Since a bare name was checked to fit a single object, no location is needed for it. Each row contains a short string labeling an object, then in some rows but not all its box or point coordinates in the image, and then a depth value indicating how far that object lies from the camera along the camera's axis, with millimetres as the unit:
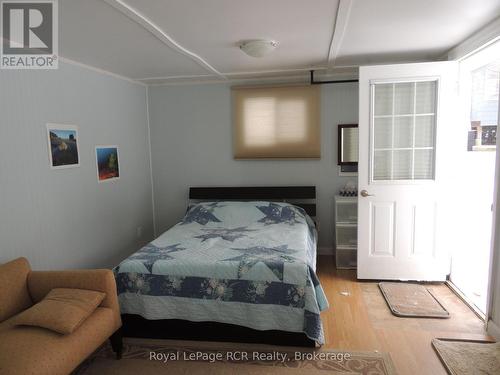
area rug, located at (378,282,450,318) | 2908
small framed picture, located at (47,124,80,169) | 2916
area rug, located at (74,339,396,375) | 2268
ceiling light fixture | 2774
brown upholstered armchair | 1753
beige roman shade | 4184
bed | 2461
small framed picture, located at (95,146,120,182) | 3584
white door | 3297
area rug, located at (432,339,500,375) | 2186
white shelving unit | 3990
